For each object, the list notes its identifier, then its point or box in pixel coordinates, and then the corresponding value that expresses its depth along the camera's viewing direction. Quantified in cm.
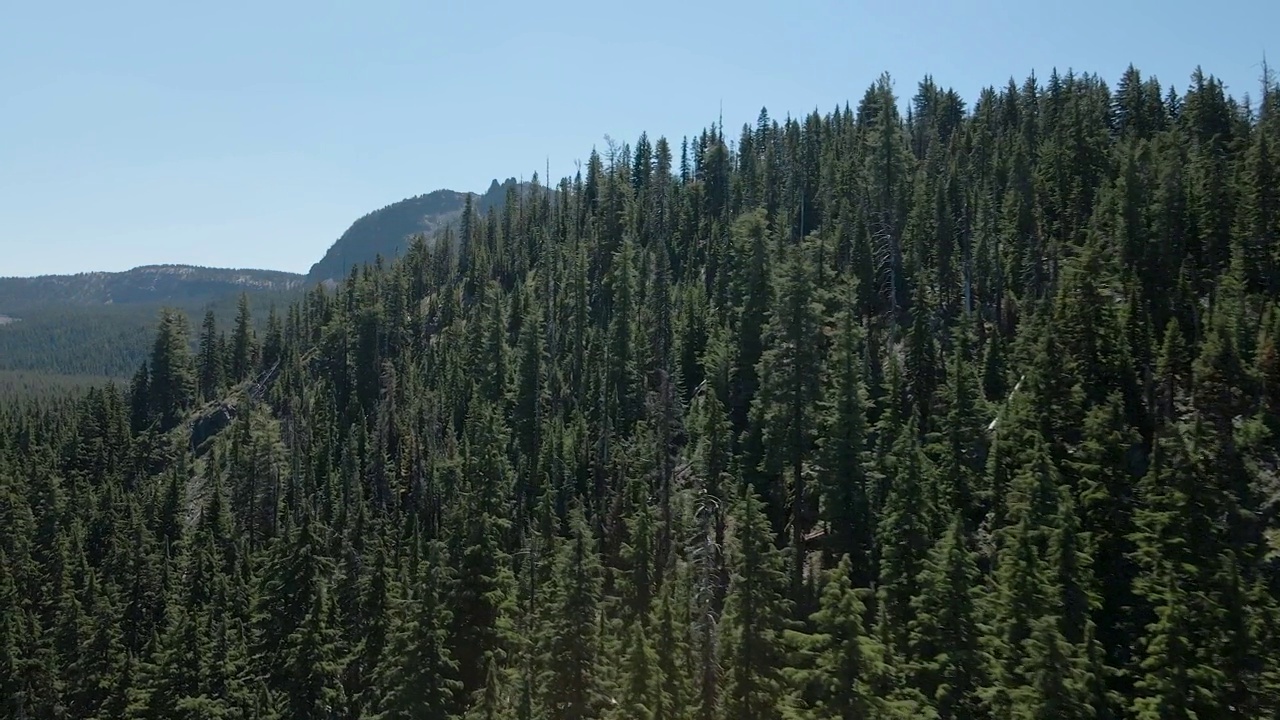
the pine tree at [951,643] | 4122
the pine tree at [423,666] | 4806
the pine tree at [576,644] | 4578
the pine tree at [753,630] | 4034
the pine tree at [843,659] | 3625
